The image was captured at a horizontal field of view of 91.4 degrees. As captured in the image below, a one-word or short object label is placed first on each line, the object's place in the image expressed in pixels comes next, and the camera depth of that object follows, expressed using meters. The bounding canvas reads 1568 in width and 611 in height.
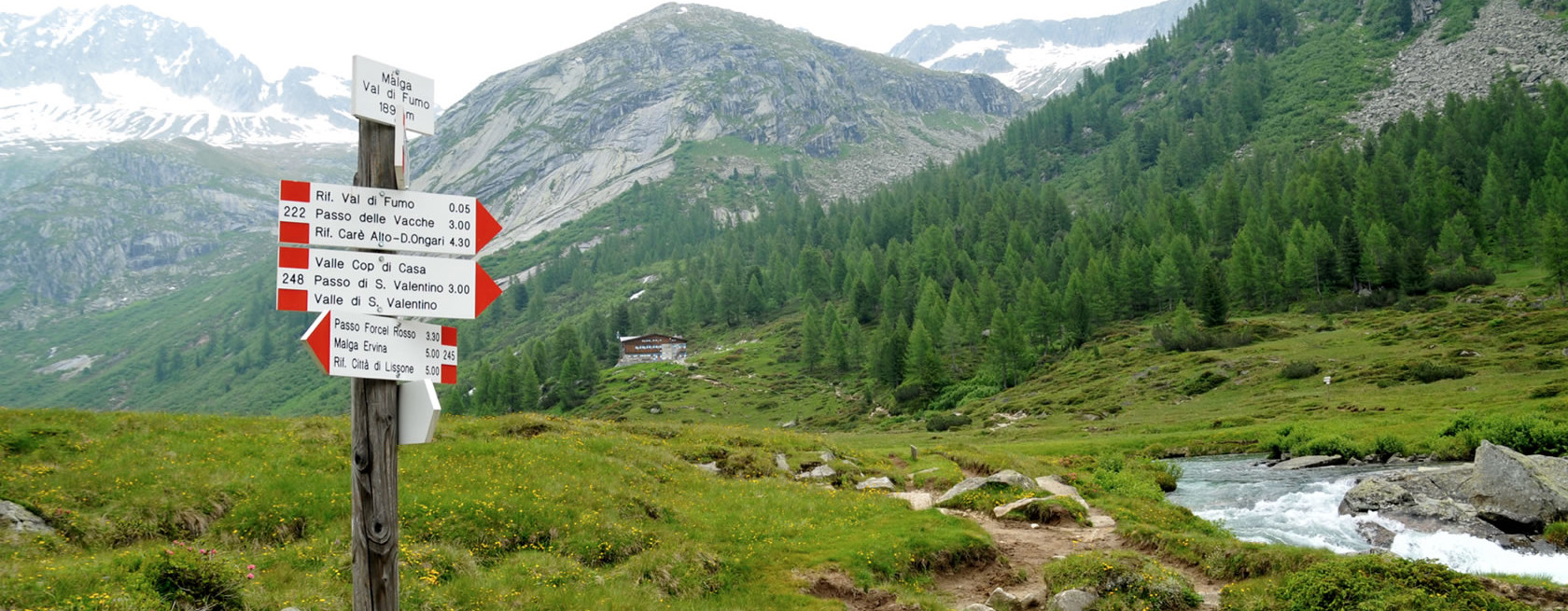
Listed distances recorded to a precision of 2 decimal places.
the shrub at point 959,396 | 110.81
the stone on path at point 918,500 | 31.42
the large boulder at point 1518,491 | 27.70
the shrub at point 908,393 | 116.25
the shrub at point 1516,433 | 43.22
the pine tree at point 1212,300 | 114.44
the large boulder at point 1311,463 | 48.59
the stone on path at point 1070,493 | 29.14
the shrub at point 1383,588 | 15.32
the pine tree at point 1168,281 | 131.00
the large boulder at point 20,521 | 16.18
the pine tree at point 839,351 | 143.38
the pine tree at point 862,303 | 165.38
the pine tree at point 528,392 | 139.38
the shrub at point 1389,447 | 48.25
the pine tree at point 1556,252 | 93.56
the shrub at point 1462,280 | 109.31
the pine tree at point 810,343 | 147.50
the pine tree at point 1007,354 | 115.62
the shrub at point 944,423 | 93.44
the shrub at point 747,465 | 35.47
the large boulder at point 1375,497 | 31.53
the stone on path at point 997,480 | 32.62
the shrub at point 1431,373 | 72.38
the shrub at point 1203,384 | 87.94
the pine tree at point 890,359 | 124.69
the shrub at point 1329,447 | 49.90
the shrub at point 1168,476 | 44.25
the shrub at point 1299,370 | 83.56
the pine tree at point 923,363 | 117.94
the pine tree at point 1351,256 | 121.25
